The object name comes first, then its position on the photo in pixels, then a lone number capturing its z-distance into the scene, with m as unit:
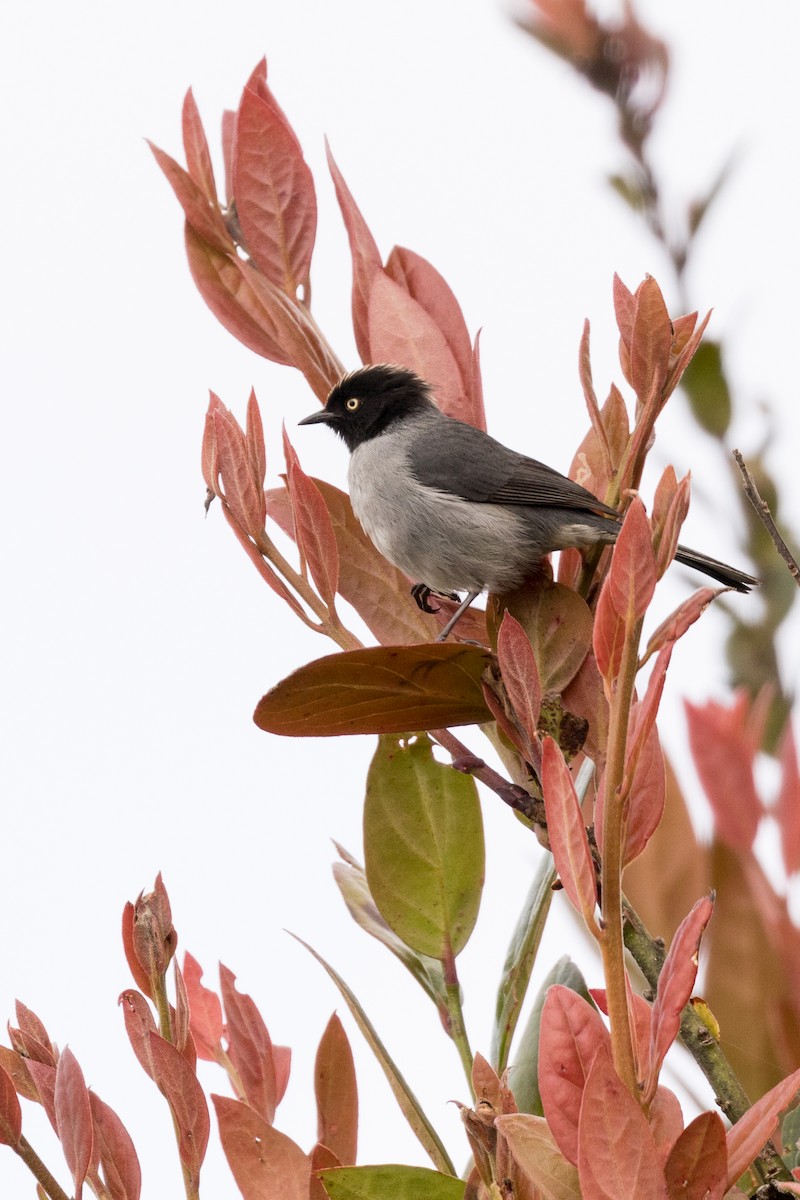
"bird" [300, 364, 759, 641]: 6.16
